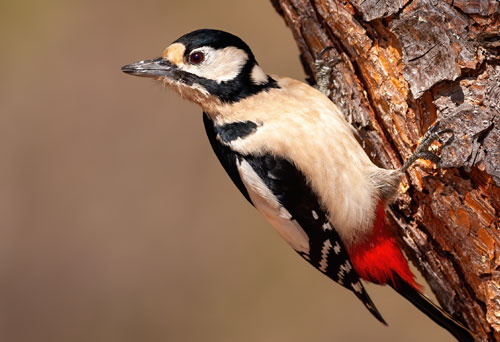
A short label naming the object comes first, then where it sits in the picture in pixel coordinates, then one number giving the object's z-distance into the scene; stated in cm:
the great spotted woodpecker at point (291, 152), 524
